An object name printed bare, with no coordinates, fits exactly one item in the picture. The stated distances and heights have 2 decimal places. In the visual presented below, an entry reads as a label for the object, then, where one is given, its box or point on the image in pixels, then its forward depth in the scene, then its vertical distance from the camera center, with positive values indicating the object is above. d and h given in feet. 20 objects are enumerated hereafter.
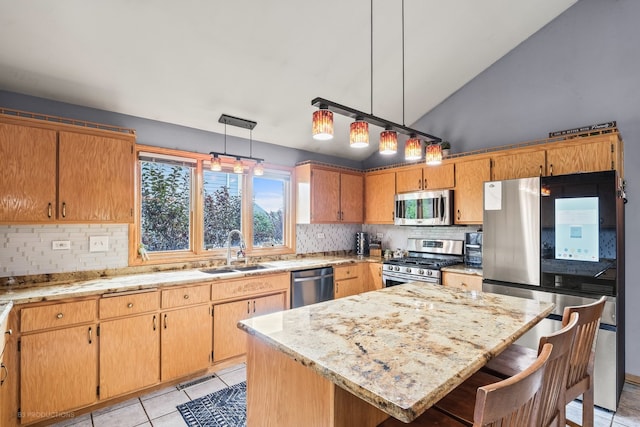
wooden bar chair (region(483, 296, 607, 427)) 4.76 -2.41
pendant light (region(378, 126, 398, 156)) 6.20 +1.47
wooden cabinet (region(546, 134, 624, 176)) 8.96 +1.82
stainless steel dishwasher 11.87 -2.59
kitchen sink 10.93 -1.80
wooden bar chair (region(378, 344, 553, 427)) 2.51 -1.50
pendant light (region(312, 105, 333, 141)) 5.32 +1.56
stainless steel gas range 11.99 -1.75
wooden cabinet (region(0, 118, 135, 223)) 7.69 +1.12
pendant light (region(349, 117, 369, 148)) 5.65 +1.49
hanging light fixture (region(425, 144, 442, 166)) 6.95 +1.38
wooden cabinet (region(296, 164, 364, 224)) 13.97 +1.03
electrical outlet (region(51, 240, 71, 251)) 8.96 -0.74
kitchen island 3.26 -1.65
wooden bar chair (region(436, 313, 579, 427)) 3.53 -2.21
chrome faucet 11.86 -1.08
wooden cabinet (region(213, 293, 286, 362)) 9.93 -3.31
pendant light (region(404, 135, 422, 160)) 6.58 +1.42
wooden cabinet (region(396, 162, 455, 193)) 12.57 +1.65
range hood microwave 12.39 +0.41
